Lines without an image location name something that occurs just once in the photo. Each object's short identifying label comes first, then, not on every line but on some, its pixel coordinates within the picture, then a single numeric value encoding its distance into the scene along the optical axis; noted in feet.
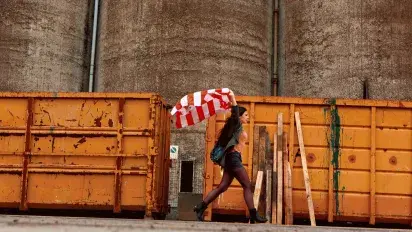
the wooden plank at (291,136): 28.96
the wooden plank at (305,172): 27.99
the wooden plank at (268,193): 28.30
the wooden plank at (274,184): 28.27
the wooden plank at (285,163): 28.37
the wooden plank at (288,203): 28.19
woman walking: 24.53
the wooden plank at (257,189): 28.26
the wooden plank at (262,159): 28.91
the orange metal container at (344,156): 28.81
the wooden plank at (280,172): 28.07
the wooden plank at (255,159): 29.04
